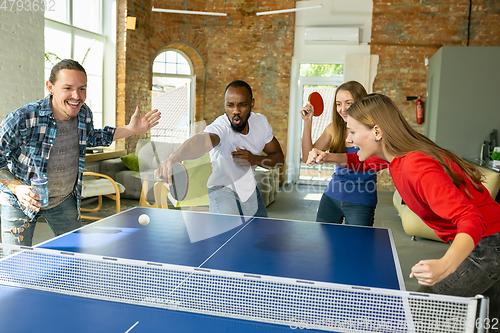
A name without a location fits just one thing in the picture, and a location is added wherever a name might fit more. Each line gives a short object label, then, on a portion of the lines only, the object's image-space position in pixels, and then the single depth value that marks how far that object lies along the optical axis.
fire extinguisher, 8.27
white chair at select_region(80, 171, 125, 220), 5.27
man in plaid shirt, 2.26
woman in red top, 1.30
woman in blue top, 2.62
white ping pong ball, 2.55
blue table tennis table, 1.31
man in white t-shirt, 2.68
